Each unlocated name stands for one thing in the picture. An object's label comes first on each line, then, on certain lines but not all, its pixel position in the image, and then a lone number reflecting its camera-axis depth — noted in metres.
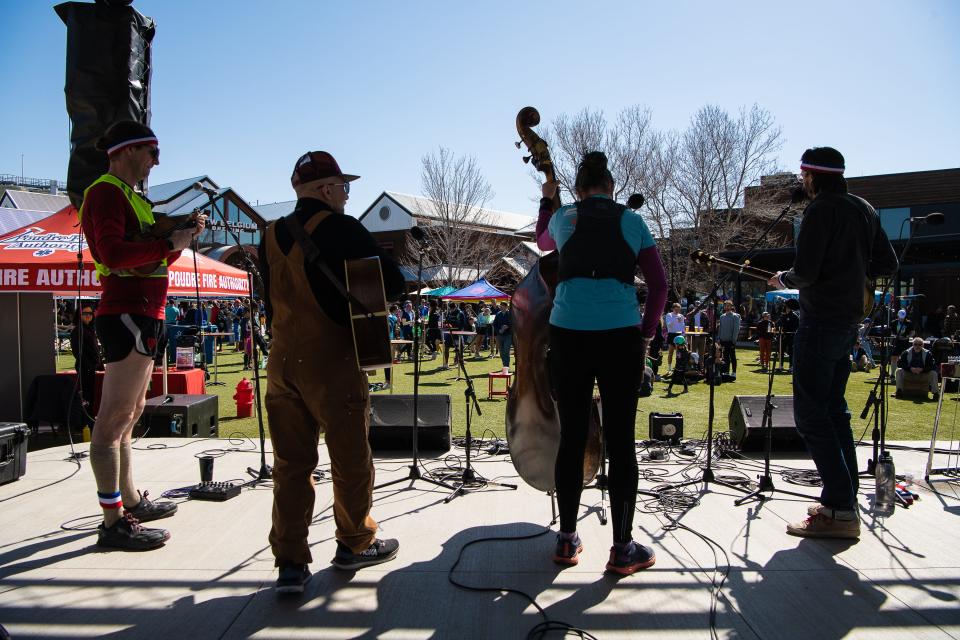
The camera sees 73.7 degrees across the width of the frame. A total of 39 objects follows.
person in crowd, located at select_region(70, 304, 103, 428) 8.52
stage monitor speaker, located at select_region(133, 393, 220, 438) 7.20
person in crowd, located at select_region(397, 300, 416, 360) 21.90
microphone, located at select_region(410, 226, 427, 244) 4.63
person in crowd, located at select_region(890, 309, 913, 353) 13.07
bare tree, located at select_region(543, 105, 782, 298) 31.45
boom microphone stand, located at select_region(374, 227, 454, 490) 4.84
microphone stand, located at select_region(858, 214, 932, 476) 4.61
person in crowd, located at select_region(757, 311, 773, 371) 17.39
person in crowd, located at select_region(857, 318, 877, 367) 18.14
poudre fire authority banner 7.30
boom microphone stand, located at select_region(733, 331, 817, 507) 4.55
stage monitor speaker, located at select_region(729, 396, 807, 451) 5.96
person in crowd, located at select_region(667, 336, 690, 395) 13.55
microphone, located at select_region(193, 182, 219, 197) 4.38
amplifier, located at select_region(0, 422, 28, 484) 4.89
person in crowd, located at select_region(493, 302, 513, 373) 16.62
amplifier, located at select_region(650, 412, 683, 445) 6.43
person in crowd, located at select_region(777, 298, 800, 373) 16.72
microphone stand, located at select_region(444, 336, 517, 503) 4.85
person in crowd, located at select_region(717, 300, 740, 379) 15.62
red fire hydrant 9.53
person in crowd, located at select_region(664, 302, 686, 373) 16.83
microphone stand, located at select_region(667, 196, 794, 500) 4.71
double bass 3.71
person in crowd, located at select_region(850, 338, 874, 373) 17.35
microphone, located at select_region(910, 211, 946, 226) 4.92
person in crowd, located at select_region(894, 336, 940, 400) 11.84
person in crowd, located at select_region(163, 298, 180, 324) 20.31
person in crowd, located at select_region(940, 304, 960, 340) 22.06
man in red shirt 3.53
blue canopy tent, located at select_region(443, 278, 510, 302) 18.44
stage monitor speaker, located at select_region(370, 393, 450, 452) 6.10
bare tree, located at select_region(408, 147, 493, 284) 41.06
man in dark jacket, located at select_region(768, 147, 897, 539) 3.70
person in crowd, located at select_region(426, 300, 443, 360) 22.80
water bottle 4.29
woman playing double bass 3.19
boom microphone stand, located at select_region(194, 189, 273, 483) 4.61
